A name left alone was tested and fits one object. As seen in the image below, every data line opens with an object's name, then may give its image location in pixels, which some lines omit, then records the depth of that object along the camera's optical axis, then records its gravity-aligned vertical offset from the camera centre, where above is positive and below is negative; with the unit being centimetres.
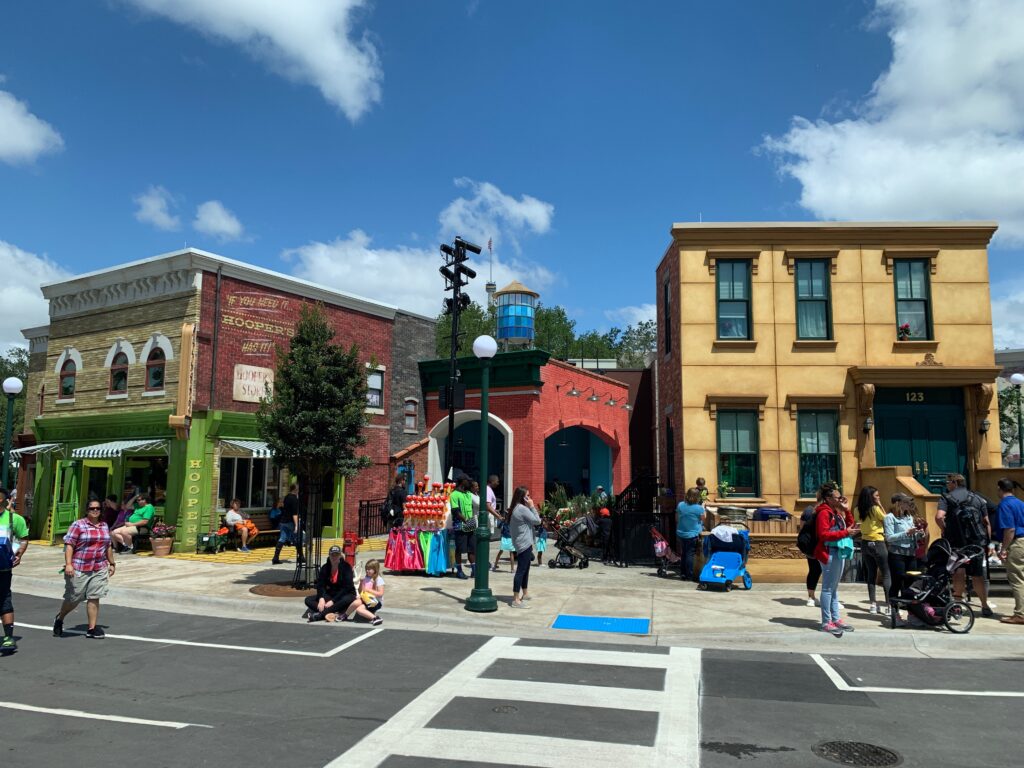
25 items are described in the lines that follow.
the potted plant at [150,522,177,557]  1817 -184
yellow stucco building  1549 +272
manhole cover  532 -205
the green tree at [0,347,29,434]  5814 +811
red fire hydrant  1285 -136
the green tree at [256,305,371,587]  1249 +102
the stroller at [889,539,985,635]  957 -150
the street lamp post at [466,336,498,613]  1076 -93
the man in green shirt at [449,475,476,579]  1425 -95
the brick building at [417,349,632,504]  2242 +178
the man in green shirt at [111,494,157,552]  1717 -143
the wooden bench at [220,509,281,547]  2036 -159
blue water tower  3066 +678
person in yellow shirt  1085 -71
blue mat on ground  984 -207
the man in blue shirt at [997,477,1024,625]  1014 -80
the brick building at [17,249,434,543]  1934 +233
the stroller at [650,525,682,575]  1441 -156
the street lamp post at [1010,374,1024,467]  1647 +240
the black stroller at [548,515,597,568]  1555 -156
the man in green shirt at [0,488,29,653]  850 -108
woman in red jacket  938 -102
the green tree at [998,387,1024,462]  2564 +272
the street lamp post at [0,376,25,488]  1571 +155
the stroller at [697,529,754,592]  1277 -151
